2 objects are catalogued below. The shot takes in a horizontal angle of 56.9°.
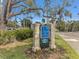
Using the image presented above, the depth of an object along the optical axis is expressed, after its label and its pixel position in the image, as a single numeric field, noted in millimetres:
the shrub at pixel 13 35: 4422
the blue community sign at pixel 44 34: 3491
